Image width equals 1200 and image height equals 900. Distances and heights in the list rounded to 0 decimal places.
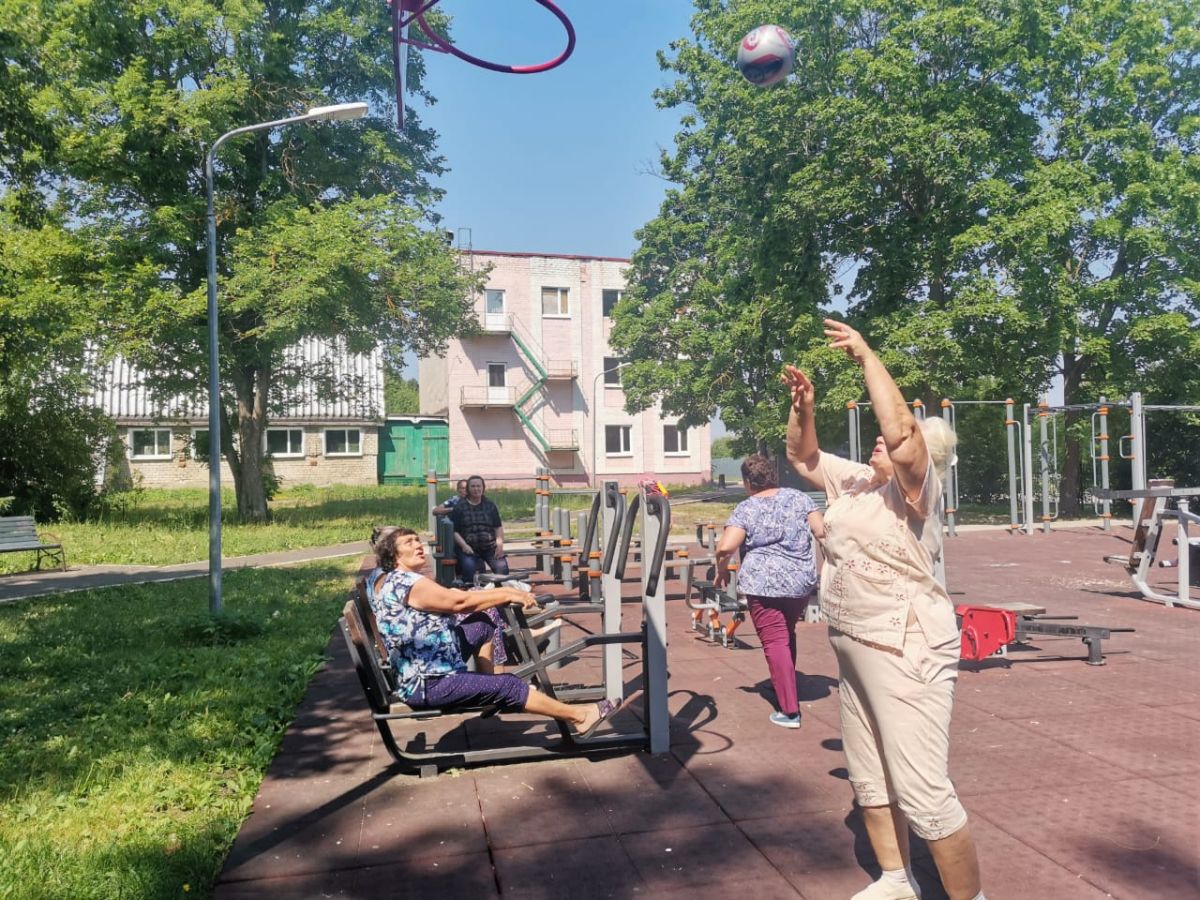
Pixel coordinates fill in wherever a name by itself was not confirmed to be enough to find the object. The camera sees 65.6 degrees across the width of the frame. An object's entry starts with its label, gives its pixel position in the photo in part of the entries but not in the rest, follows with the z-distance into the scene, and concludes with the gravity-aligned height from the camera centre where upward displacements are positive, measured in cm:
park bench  1412 -128
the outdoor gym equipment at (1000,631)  646 -143
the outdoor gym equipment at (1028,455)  1805 -42
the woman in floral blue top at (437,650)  456 -101
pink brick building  4291 +272
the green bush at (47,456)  2175 +2
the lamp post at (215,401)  891 +51
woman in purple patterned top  550 -73
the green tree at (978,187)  2141 +599
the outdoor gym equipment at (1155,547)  942 -125
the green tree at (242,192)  2005 +619
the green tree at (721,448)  6647 -46
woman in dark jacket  978 -90
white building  3988 +50
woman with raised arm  290 -65
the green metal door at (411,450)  4512 -10
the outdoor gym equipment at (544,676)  459 -120
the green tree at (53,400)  1930 +134
